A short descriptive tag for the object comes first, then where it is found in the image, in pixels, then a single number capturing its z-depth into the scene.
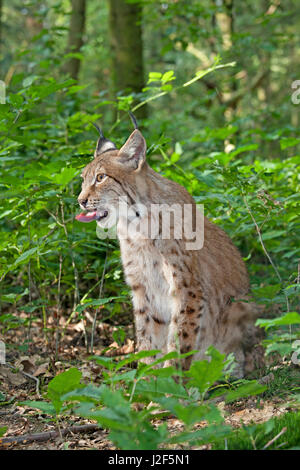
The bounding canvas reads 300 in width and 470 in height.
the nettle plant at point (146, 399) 5.00
